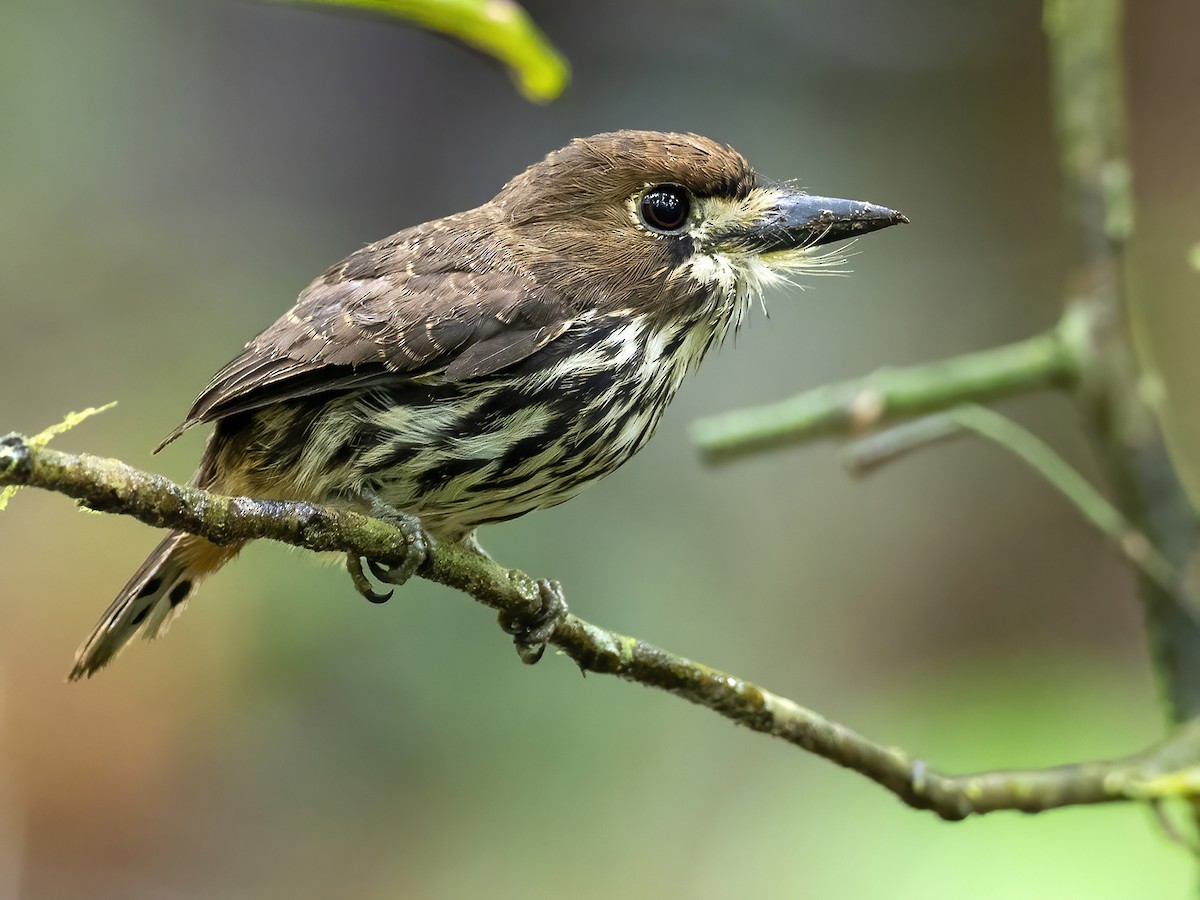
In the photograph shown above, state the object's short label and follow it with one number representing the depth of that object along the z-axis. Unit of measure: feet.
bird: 8.19
